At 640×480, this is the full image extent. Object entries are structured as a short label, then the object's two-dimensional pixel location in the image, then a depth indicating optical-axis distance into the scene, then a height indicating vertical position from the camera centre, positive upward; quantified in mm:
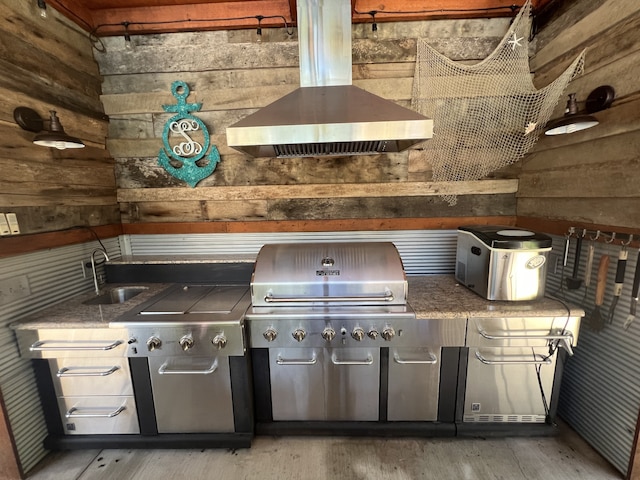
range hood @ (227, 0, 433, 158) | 1262 +413
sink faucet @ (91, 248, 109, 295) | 1897 -440
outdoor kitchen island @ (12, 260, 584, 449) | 1466 -1007
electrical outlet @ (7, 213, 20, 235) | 1448 -90
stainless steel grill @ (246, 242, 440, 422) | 1510 -785
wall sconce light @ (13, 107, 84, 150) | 1427 +424
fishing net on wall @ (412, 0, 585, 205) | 1885 +615
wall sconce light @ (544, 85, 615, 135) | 1307 +390
